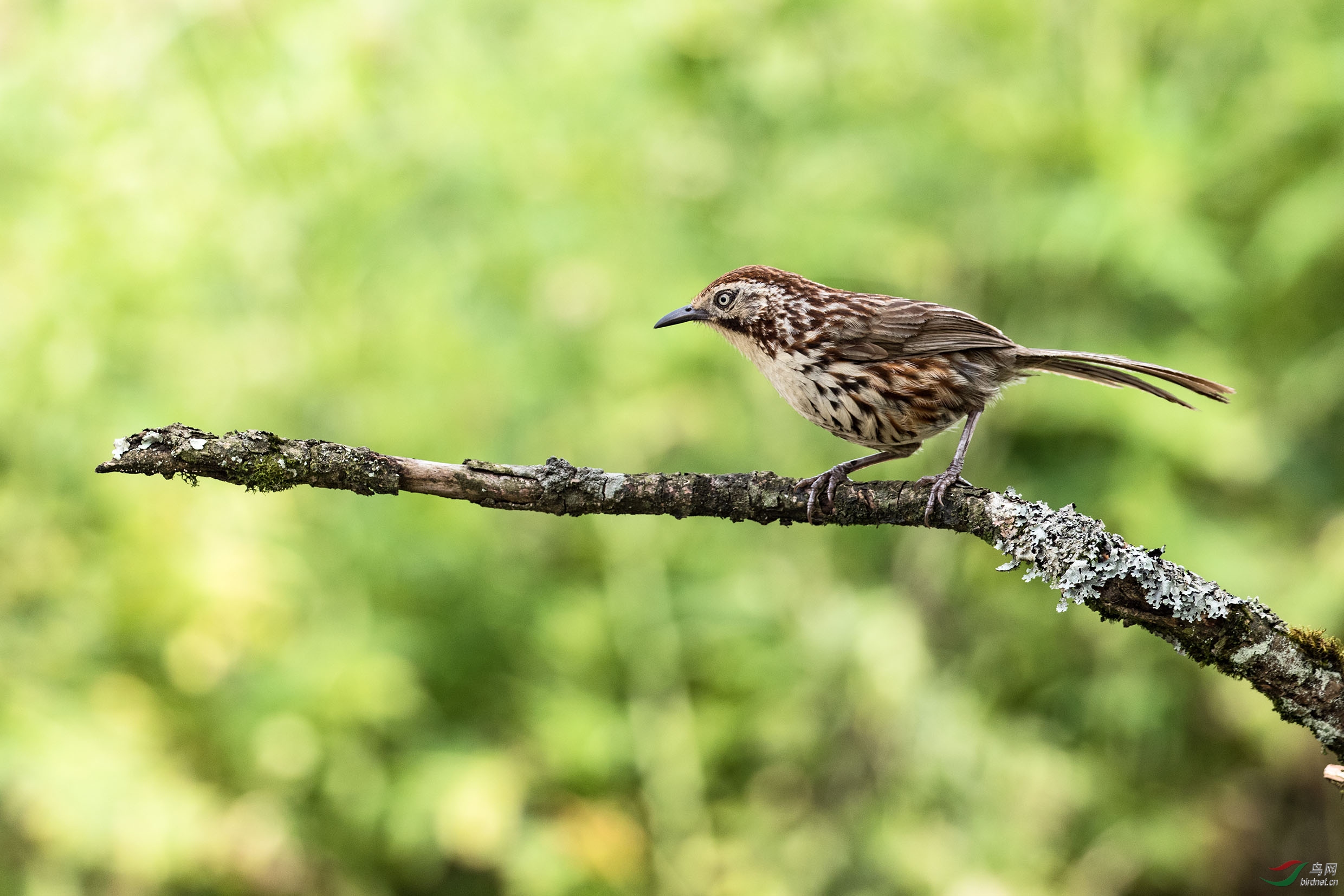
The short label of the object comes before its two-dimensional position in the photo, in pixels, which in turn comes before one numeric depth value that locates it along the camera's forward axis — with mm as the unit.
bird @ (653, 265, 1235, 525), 6539
